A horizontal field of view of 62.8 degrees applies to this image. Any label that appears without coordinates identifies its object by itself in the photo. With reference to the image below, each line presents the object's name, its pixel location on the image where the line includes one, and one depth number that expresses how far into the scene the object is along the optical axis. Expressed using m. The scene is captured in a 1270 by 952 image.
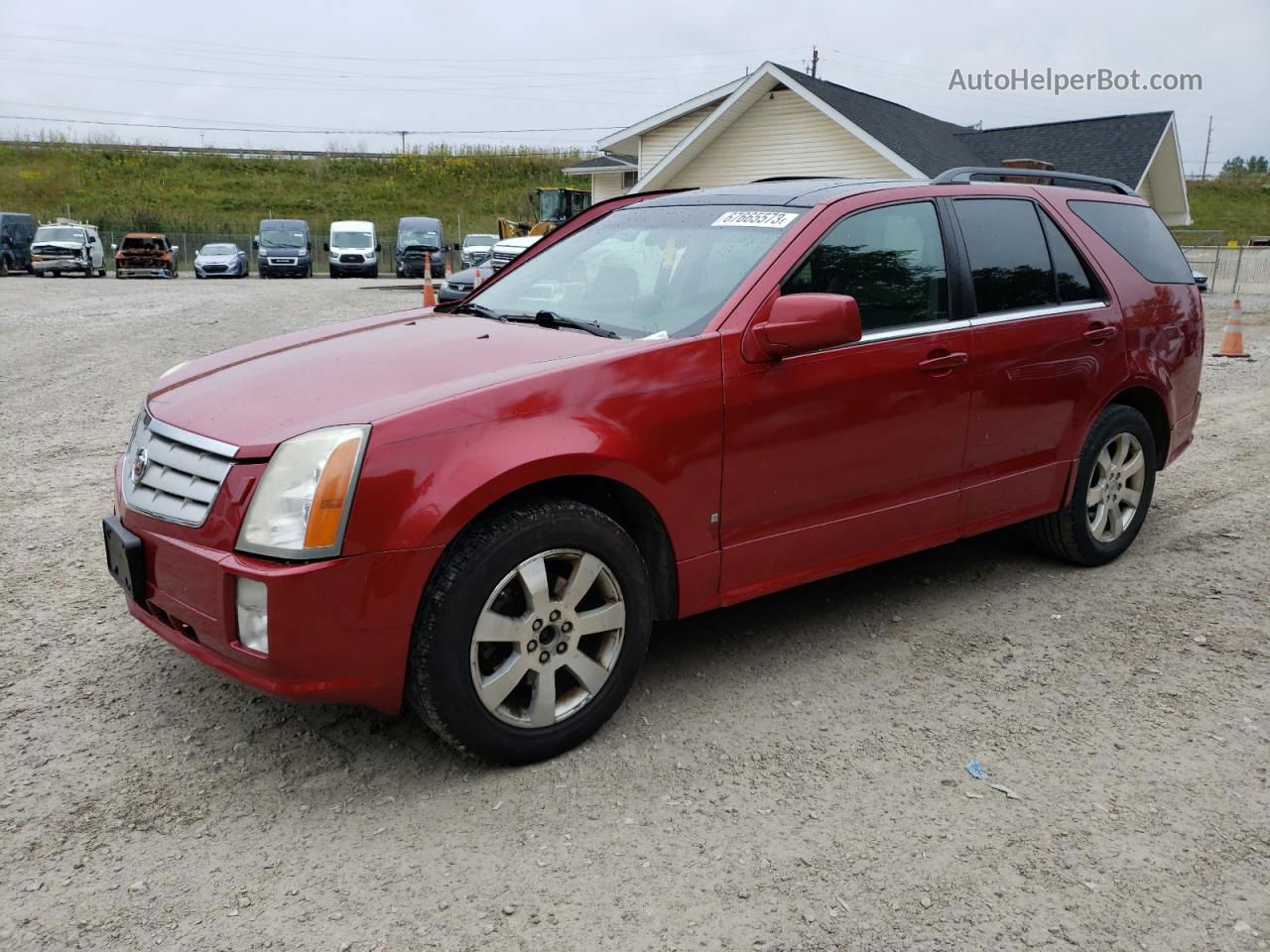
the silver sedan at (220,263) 31.70
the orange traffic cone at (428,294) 16.33
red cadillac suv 2.79
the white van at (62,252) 30.00
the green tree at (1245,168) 68.12
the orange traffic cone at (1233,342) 13.12
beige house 22.34
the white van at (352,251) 35.38
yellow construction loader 35.53
